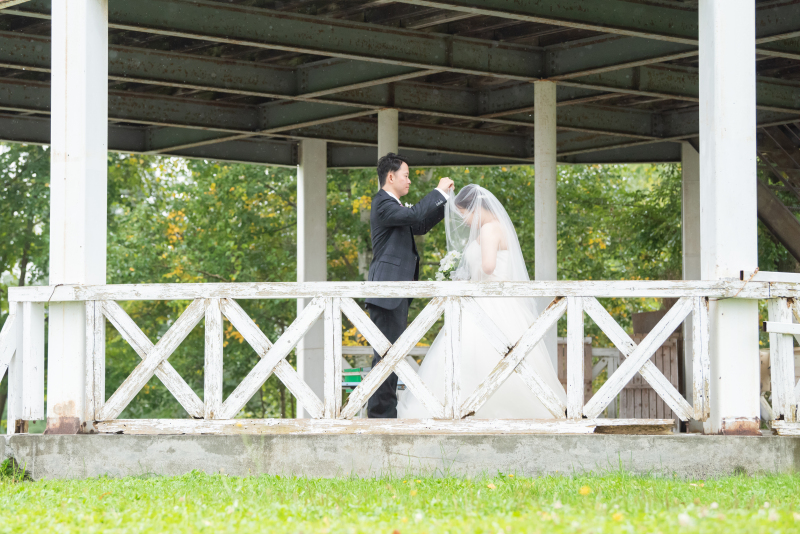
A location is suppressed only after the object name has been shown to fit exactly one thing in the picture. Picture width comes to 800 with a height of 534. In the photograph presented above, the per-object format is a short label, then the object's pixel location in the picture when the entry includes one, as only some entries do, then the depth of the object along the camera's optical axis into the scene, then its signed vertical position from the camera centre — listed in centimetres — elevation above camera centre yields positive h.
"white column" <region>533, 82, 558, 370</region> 2094 +147
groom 1403 +60
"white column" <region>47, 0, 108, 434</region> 1298 +90
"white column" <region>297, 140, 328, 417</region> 2686 +132
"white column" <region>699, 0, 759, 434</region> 1220 +72
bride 1431 +2
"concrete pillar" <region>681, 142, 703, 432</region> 2772 +157
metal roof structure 1778 +281
